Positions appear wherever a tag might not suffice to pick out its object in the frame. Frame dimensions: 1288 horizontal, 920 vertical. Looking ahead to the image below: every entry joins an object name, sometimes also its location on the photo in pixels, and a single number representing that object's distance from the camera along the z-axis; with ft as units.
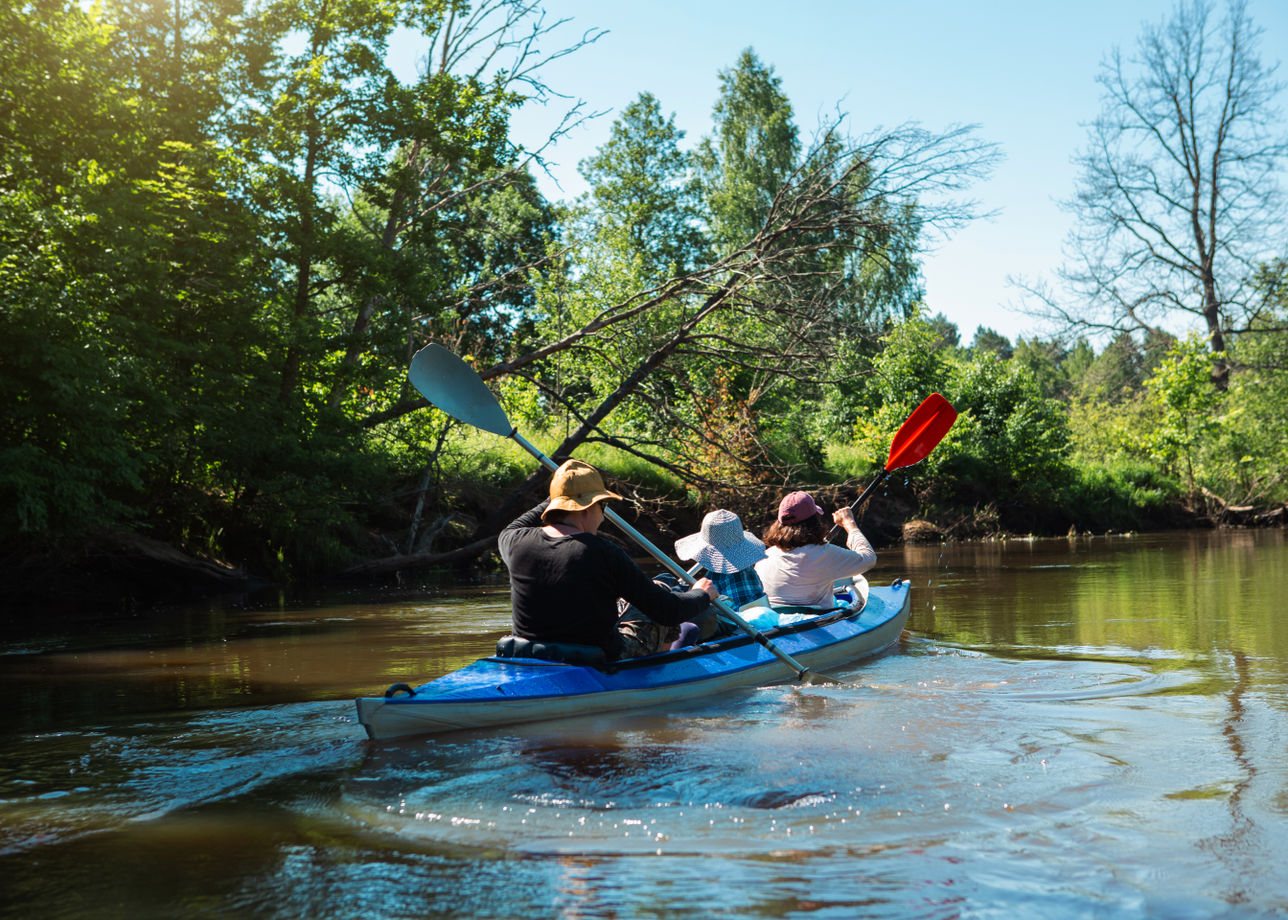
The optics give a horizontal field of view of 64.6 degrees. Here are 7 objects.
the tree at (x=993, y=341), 313.57
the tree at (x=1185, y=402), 74.43
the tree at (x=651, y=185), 110.11
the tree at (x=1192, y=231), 83.25
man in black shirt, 15.55
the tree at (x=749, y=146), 102.63
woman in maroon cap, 21.58
